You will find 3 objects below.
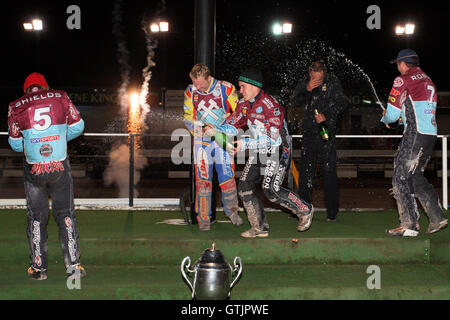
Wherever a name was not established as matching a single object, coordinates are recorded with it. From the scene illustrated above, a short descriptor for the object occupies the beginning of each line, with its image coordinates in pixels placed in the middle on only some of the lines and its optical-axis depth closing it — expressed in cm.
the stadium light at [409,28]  1684
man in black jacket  684
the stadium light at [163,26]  1603
